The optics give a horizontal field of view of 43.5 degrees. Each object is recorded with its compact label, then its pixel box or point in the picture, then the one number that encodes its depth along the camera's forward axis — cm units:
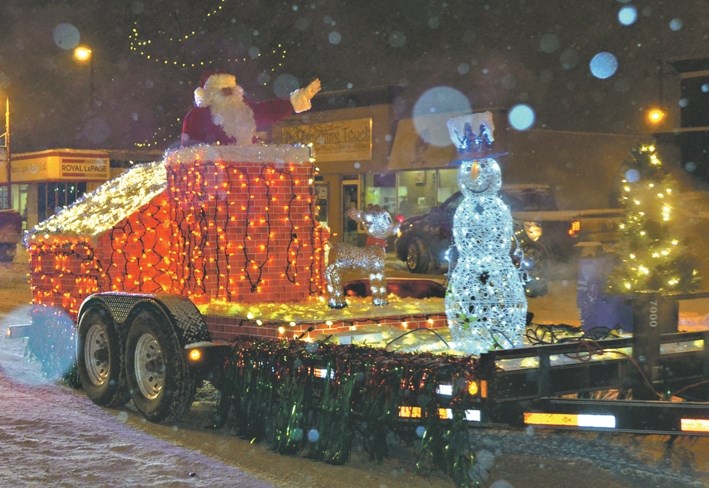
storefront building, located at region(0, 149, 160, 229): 4041
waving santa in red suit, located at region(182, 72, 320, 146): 921
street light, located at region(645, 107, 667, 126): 3375
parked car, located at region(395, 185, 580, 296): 1977
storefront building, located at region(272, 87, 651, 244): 3039
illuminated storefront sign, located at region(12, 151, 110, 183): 4016
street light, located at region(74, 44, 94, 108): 2844
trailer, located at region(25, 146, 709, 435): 523
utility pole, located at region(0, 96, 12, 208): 3297
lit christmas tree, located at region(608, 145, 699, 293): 852
